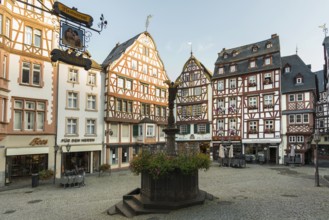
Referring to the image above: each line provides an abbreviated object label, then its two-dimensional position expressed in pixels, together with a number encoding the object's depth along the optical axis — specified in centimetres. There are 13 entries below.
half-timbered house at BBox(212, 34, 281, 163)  2886
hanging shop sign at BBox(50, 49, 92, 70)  637
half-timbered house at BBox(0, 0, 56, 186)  1683
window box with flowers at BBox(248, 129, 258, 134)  2961
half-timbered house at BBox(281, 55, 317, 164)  2692
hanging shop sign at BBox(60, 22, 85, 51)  701
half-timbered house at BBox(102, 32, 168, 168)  2455
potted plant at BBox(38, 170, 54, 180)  1669
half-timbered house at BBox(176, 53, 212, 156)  3341
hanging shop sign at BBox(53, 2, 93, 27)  617
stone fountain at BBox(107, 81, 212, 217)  888
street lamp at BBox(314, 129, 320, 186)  1477
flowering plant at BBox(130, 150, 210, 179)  890
